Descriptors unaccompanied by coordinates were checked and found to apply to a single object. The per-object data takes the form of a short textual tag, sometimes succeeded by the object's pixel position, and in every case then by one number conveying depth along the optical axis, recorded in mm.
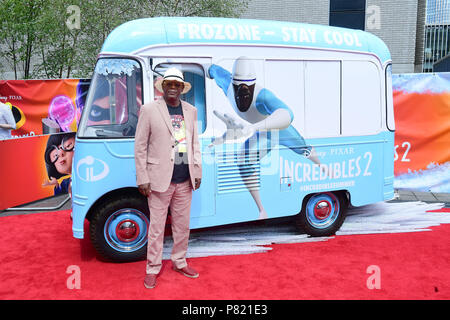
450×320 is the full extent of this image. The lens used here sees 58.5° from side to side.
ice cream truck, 4301
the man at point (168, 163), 3762
